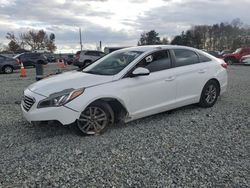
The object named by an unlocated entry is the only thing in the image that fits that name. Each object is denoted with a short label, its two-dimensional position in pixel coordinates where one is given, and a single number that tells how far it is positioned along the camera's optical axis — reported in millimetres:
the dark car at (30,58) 16479
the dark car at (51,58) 27240
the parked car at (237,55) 16953
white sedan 3054
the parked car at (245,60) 15844
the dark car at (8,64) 12473
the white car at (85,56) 15737
